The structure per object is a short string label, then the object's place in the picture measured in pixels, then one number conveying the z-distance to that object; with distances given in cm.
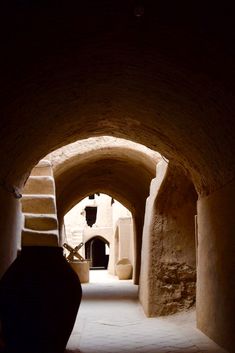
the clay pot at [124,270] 1706
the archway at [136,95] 301
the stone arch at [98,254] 3428
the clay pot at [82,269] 1529
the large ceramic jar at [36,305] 396
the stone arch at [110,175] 889
